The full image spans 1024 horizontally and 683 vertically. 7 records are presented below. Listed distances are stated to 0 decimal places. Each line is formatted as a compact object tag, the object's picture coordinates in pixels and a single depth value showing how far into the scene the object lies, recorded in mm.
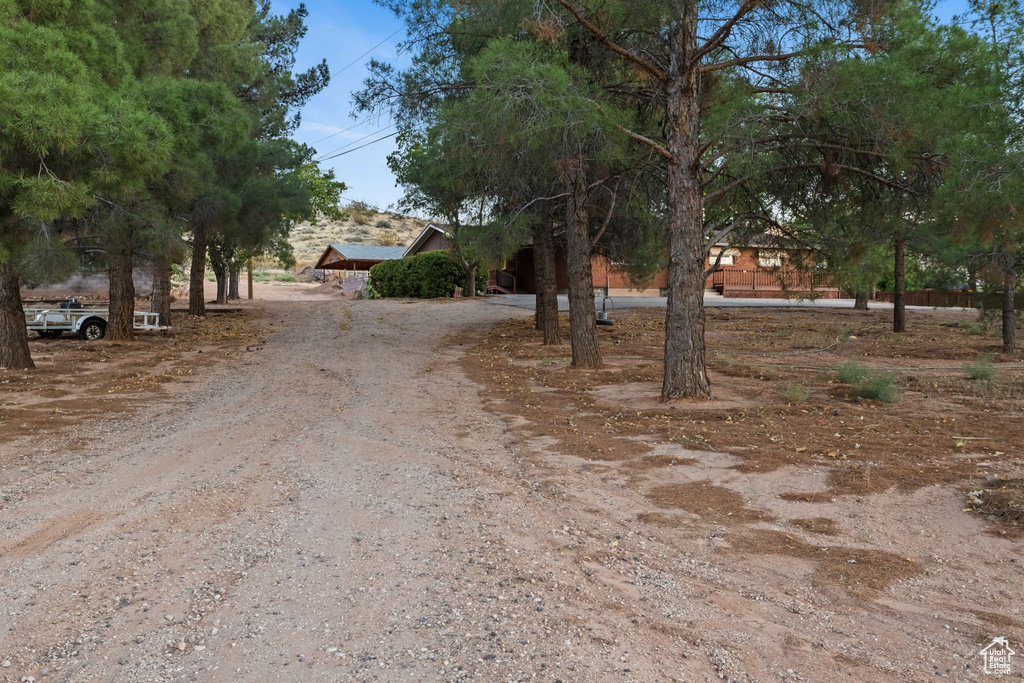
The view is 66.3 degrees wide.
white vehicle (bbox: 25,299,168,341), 19689
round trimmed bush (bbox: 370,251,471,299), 34688
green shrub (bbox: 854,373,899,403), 9633
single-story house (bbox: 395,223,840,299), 39562
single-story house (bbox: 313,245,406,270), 44875
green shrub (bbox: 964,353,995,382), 11238
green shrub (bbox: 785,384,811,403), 9875
